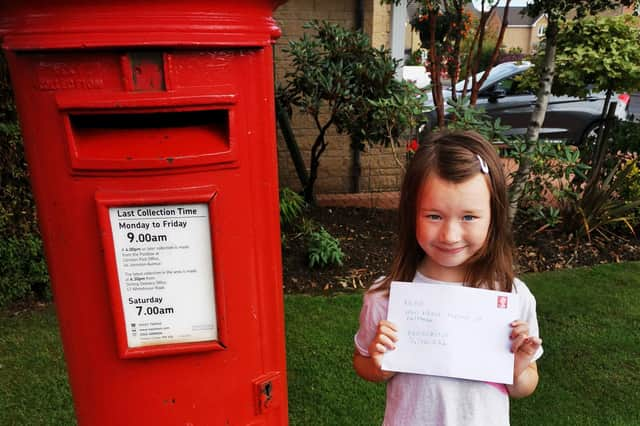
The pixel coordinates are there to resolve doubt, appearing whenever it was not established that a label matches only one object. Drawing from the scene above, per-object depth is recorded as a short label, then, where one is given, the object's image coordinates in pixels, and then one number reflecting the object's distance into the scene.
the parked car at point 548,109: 9.18
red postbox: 1.21
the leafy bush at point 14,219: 3.71
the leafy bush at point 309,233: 4.21
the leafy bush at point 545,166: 3.95
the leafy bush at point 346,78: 4.43
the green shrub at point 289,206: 4.61
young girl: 1.34
